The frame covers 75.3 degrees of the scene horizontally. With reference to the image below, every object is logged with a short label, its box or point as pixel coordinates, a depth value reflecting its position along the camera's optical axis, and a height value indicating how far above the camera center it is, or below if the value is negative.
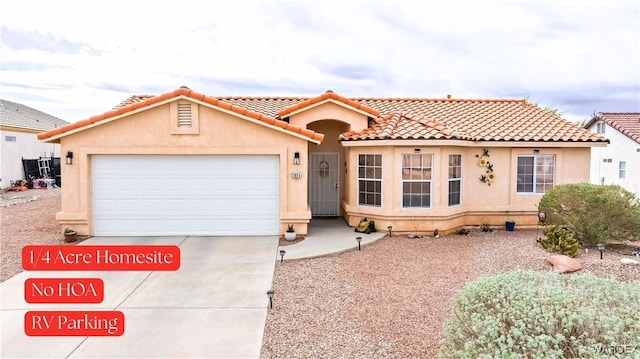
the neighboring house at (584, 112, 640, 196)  23.77 +0.92
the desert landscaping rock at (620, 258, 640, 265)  8.65 -1.99
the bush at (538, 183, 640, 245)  9.66 -1.10
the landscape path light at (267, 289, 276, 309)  6.71 -2.11
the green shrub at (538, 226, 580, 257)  9.41 -1.77
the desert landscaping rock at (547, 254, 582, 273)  8.27 -1.99
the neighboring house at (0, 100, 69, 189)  23.81 +1.43
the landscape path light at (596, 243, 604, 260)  9.02 -1.76
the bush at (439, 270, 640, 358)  3.24 -1.30
